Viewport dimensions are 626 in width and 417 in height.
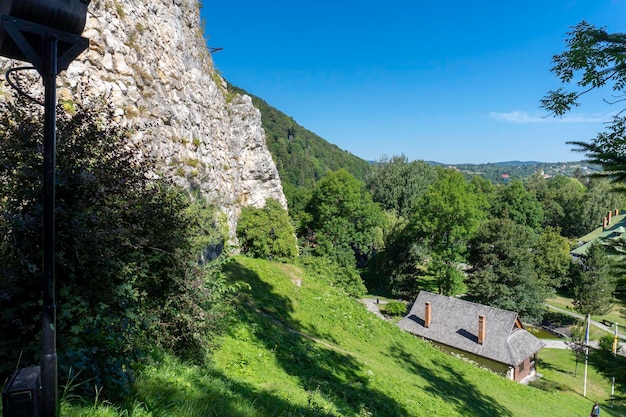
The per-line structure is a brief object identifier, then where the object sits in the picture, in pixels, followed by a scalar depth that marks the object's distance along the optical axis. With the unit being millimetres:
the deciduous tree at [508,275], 34406
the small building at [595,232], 48000
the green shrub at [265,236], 29047
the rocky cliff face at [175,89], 14602
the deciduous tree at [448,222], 33531
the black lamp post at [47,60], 2830
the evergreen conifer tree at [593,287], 36000
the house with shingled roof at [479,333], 27016
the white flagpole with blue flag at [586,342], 26078
